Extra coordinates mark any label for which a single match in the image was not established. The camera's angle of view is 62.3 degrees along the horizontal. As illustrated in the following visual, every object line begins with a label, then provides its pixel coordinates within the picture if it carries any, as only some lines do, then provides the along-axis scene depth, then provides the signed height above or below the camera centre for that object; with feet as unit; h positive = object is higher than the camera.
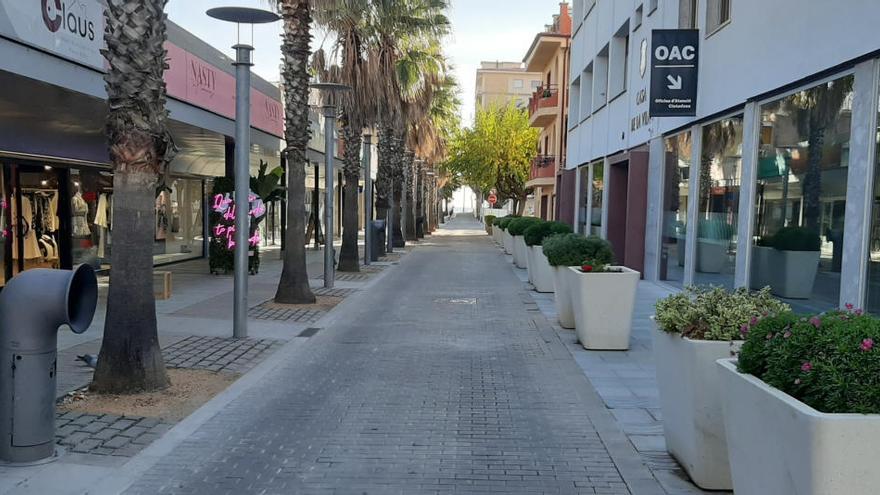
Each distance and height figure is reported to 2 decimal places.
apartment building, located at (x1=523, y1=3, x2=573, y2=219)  114.93 +16.66
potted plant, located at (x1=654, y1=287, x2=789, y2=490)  14.42 -3.20
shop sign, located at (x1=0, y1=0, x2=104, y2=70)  28.37 +7.13
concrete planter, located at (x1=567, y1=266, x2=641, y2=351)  29.48 -4.11
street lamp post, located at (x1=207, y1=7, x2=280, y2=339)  30.58 +0.69
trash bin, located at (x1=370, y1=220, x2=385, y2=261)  78.59 -4.16
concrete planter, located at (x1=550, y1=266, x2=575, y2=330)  35.14 -4.71
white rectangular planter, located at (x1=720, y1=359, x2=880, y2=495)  9.28 -3.19
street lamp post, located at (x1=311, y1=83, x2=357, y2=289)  47.83 +2.66
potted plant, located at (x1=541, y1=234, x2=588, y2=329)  33.22 -2.50
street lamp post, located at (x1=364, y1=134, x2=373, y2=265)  67.05 +0.77
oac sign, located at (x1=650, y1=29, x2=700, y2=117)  43.65 +8.17
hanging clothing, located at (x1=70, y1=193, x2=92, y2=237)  52.06 -1.55
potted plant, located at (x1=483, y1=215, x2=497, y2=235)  161.05 -4.24
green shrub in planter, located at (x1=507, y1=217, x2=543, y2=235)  66.69 -2.00
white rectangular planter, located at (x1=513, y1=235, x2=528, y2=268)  71.13 -4.79
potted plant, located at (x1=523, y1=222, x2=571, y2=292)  51.01 -3.58
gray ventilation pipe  15.81 -3.77
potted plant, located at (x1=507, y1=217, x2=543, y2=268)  69.31 -3.27
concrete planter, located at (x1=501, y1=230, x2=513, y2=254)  90.63 -4.98
